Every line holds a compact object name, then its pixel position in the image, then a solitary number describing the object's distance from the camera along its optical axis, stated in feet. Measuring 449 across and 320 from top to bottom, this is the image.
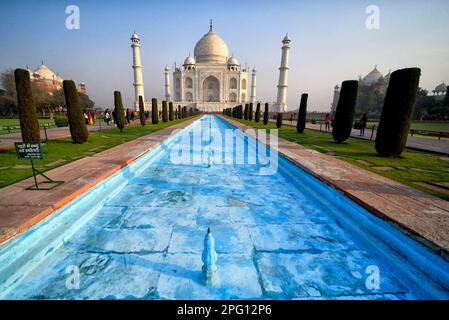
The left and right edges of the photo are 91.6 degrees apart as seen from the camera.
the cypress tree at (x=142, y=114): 47.71
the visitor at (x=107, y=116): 53.69
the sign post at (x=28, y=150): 9.62
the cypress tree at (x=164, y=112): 65.67
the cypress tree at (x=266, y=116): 60.00
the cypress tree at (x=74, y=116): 24.30
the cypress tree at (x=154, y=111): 55.11
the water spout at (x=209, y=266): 6.06
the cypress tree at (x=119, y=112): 36.47
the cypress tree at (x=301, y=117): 38.39
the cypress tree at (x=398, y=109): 19.13
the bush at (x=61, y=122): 43.37
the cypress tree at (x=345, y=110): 27.27
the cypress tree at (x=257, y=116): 69.15
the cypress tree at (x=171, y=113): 72.74
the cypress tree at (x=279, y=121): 48.91
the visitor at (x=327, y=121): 46.52
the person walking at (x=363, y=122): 35.01
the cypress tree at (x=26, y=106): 19.11
